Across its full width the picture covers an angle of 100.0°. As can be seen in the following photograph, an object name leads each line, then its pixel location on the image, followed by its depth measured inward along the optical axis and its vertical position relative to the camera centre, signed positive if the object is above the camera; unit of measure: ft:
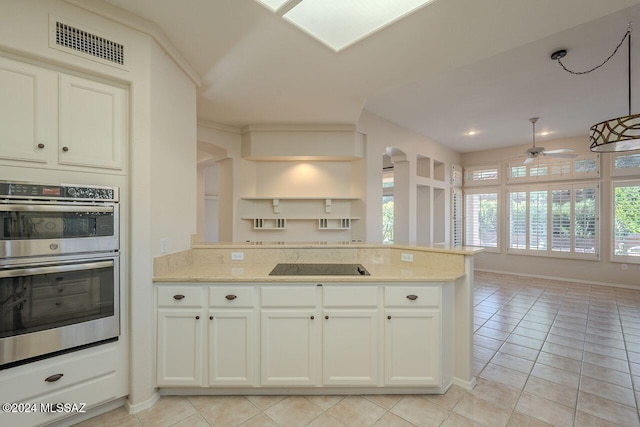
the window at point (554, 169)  18.51 +3.33
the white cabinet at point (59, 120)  5.08 +1.95
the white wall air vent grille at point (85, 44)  5.40 +3.61
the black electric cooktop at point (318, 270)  7.02 -1.56
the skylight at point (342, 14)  5.62 +4.43
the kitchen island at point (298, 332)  6.57 -2.91
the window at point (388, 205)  24.94 +0.93
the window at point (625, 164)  17.03 +3.21
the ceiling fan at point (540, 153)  14.48 +3.39
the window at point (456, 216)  22.34 -0.18
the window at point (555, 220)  18.58 -0.50
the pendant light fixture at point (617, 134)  6.88 +2.15
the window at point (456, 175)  22.49 +3.34
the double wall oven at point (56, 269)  4.98 -1.08
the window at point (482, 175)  22.54 +3.35
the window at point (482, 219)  22.66 -0.45
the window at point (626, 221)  16.94 -0.47
